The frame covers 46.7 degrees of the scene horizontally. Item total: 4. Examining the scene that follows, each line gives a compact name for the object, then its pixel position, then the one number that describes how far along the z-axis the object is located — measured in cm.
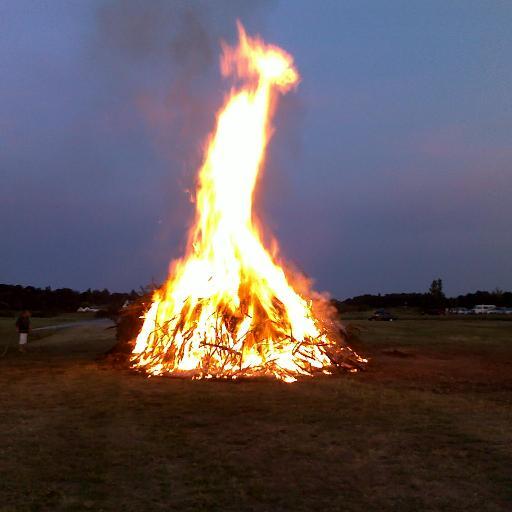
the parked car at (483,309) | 6949
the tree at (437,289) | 8788
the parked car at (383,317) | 4934
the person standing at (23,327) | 1969
